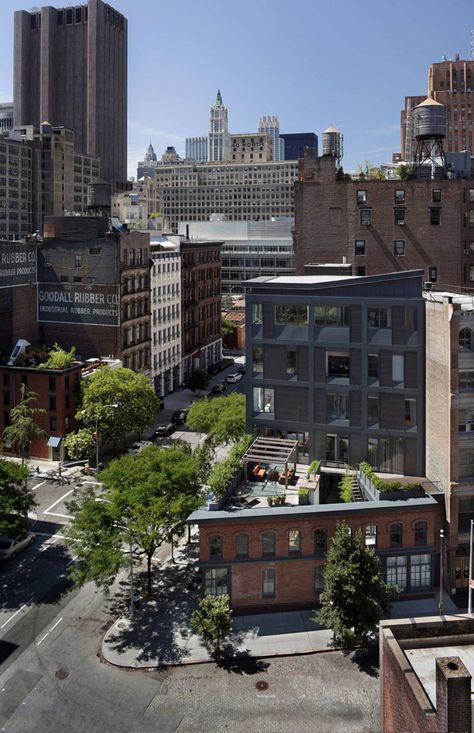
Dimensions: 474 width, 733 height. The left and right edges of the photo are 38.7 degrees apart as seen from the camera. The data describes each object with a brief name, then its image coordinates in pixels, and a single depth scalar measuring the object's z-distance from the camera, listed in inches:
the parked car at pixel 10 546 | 1927.5
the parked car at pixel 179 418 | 3387.3
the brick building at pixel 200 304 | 4271.7
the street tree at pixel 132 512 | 1582.2
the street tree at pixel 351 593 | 1481.3
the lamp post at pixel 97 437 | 2631.4
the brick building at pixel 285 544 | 1653.5
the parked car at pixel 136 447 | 2896.2
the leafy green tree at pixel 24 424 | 2545.5
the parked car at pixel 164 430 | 3184.1
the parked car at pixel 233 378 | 4354.1
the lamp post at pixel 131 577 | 1648.6
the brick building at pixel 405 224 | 2824.8
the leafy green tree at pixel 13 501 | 1787.6
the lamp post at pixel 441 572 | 1651.1
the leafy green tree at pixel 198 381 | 3887.8
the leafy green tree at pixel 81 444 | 2701.8
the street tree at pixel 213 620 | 1465.3
